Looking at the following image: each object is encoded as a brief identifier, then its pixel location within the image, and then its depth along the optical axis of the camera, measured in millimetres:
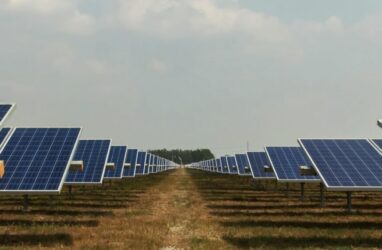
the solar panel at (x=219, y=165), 108538
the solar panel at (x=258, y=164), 43747
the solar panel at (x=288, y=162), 31516
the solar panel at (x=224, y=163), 96688
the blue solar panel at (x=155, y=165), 113775
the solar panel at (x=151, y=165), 100750
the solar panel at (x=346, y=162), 20453
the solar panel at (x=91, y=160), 29938
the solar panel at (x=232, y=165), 83750
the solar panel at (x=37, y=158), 19317
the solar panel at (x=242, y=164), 58197
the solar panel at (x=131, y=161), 55288
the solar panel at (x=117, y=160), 41844
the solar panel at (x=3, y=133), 19117
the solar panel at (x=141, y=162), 75375
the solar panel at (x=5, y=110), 16812
